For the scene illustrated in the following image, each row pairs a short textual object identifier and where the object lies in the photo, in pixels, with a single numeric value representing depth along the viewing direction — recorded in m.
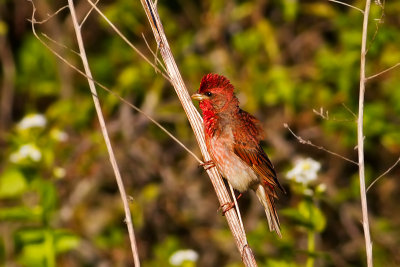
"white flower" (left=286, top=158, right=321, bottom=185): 9.26
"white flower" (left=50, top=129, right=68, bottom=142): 11.73
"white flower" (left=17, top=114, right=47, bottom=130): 11.60
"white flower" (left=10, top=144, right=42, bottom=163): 10.56
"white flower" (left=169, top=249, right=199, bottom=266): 9.92
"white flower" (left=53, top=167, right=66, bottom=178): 11.27
